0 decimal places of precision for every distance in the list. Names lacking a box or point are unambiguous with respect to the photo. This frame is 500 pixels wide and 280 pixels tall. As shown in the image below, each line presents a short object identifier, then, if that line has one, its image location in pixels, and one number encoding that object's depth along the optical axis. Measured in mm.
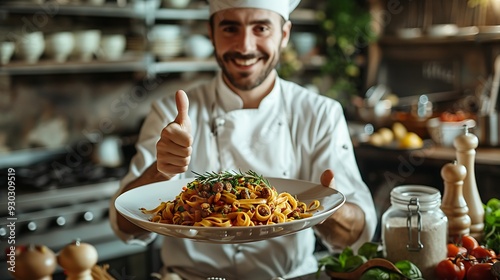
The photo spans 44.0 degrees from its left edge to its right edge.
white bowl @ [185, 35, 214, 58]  4069
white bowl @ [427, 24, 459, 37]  4446
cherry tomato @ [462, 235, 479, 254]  1656
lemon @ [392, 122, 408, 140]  4098
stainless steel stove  3133
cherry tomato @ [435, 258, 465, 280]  1539
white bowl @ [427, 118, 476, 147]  3852
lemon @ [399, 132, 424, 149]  3828
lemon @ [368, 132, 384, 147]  4012
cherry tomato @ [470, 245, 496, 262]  1563
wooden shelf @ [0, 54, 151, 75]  3434
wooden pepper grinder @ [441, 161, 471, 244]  1723
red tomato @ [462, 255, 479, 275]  1562
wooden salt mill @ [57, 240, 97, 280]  1065
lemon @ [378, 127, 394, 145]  4055
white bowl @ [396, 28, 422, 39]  4645
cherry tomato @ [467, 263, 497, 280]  1487
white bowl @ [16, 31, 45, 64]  3436
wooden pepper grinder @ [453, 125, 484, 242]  1805
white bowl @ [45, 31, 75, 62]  3516
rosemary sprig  1553
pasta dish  1416
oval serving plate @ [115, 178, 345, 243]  1258
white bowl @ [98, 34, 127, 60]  3730
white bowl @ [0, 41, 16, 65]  3354
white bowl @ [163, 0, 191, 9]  4016
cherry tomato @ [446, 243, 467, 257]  1611
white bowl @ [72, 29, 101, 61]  3621
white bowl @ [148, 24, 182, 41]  3914
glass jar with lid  1604
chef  2078
